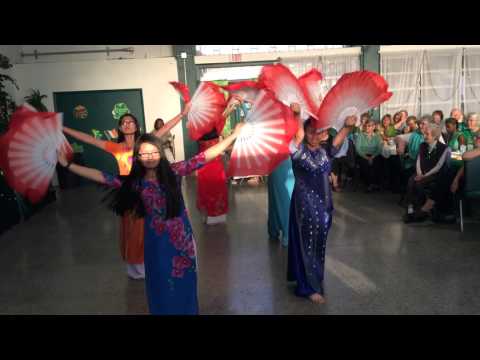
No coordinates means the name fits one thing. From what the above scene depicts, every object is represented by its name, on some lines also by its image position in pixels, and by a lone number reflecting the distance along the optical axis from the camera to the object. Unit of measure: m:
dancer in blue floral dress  2.42
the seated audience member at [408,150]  6.11
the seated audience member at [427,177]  5.14
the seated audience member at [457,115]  7.30
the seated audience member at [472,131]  5.62
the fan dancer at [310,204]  3.09
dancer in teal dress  4.40
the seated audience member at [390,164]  7.01
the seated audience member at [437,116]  7.14
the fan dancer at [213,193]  5.66
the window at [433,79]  10.13
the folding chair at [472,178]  4.64
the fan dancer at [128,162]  3.71
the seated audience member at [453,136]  5.75
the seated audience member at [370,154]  7.24
